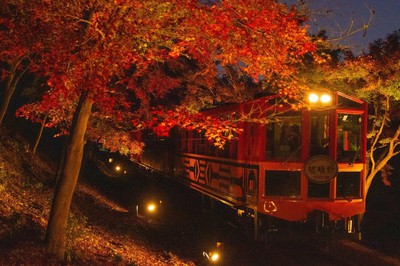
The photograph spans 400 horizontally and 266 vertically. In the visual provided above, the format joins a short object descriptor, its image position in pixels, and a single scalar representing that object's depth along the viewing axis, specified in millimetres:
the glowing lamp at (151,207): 15303
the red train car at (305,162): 10727
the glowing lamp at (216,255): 9320
